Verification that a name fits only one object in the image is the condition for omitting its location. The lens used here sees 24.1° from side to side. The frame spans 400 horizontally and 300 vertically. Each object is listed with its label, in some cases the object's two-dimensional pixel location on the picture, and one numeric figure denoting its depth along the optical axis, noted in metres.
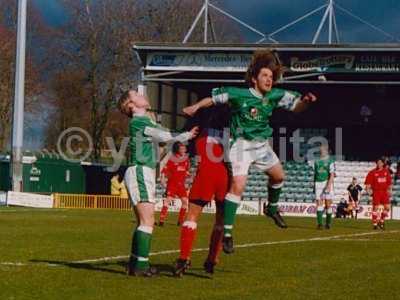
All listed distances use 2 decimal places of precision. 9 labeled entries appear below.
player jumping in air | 10.21
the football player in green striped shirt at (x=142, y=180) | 10.01
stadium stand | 43.23
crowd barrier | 42.94
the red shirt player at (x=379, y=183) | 26.81
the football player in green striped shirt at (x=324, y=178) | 25.00
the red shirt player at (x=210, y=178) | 10.31
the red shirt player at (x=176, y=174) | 24.61
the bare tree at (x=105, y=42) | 60.69
